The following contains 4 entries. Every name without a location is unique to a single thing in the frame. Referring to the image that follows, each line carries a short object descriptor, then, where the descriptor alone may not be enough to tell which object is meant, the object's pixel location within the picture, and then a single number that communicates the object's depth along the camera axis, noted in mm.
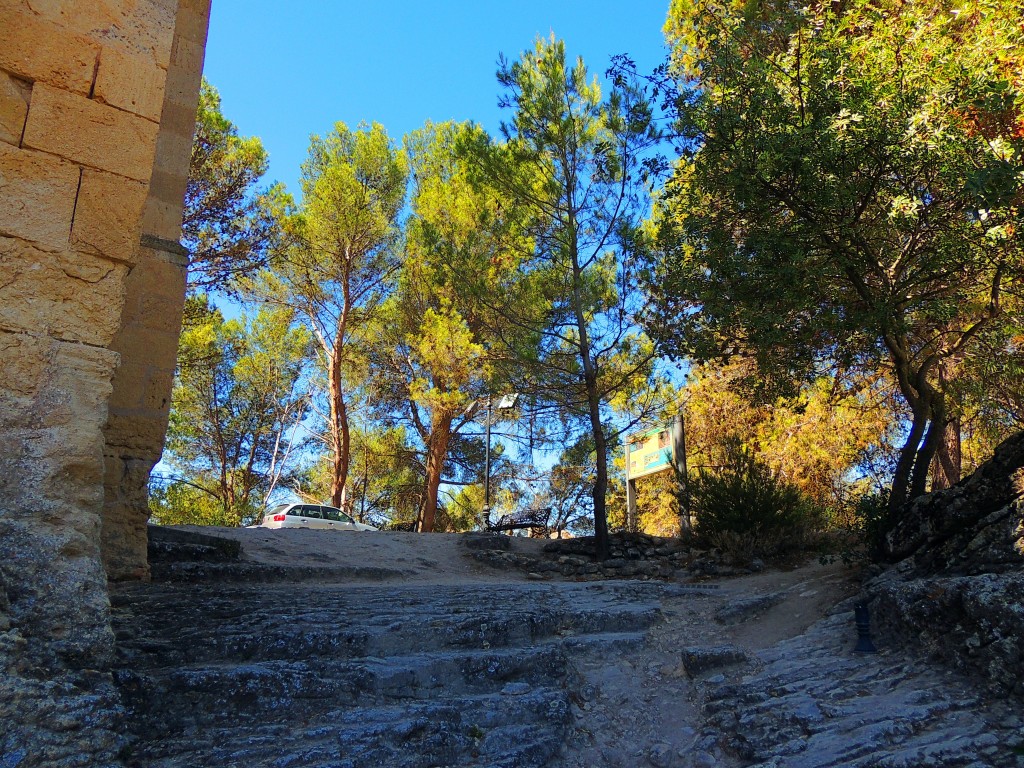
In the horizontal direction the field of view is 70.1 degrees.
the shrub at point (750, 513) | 8414
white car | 15156
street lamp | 11234
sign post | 10719
